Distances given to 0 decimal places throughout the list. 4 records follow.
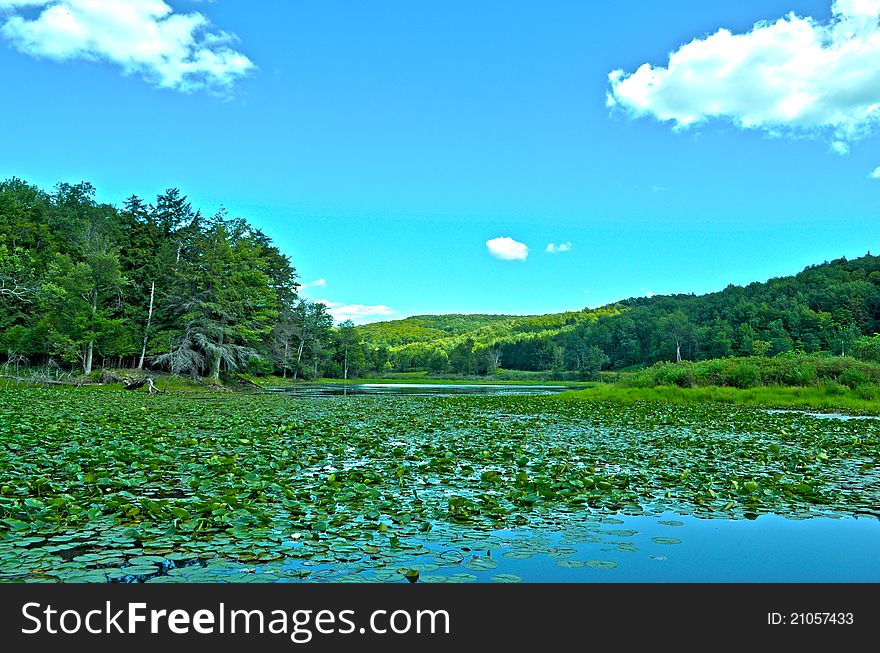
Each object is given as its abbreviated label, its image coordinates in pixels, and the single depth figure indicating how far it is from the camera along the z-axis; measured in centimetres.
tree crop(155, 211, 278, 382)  3875
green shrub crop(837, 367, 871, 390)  2459
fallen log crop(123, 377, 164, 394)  3018
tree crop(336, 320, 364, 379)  7594
